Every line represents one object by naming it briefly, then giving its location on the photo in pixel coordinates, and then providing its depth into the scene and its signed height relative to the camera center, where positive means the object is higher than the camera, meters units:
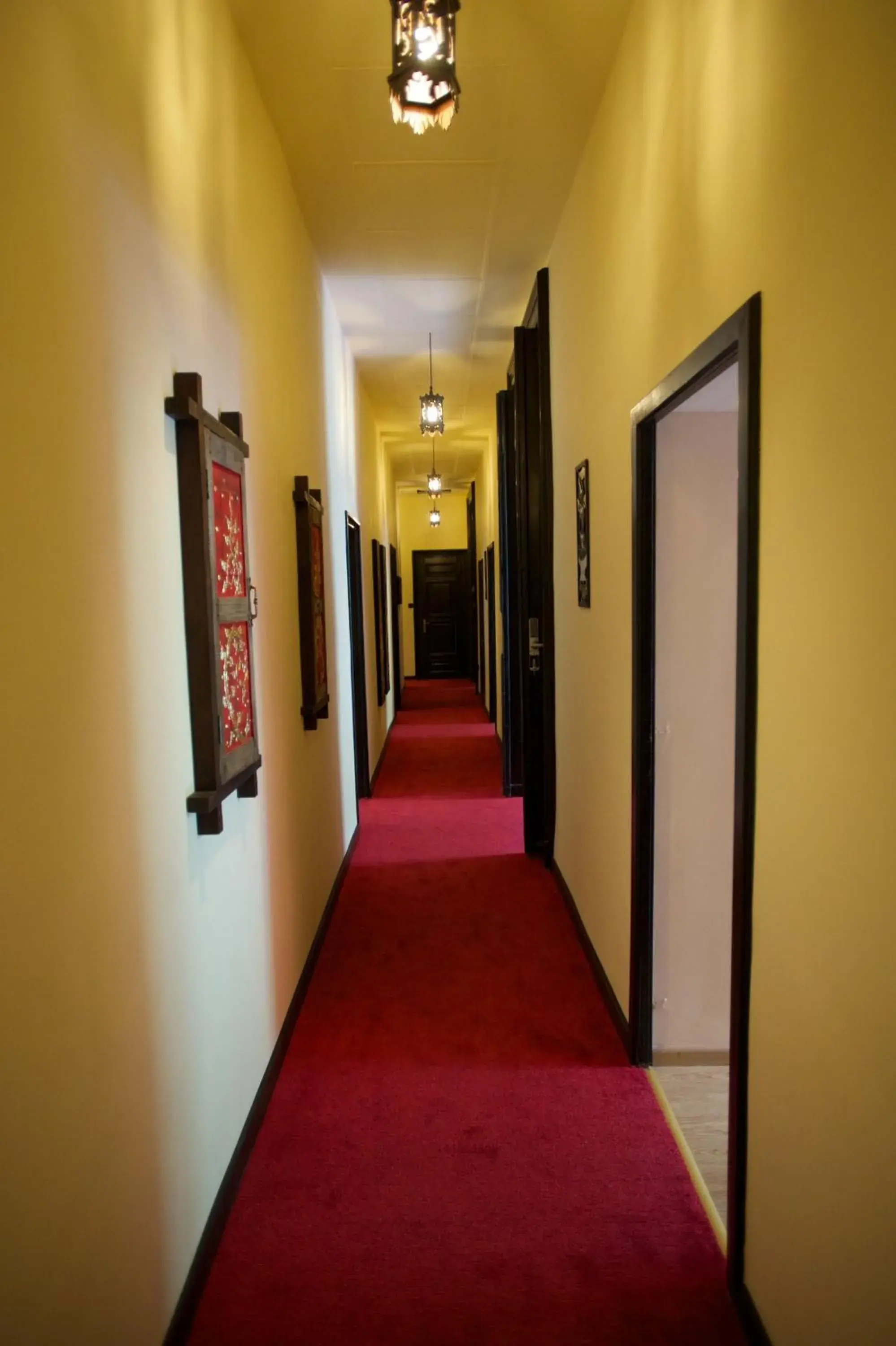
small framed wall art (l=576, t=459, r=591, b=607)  3.10 +0.24
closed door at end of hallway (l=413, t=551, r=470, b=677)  12.97 -0.05
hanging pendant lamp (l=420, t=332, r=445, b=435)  5.26 +1.21
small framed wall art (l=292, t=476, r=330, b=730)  3.12 -0.03
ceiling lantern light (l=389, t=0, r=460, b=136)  1.51 +1.01
